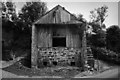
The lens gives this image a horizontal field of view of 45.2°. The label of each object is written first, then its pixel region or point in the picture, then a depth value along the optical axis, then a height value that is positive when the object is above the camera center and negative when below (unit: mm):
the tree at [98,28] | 27780 +2967
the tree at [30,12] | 30969 +6708
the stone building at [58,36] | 18609 +816
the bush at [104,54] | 21267 -1934
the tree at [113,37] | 26598 +915
